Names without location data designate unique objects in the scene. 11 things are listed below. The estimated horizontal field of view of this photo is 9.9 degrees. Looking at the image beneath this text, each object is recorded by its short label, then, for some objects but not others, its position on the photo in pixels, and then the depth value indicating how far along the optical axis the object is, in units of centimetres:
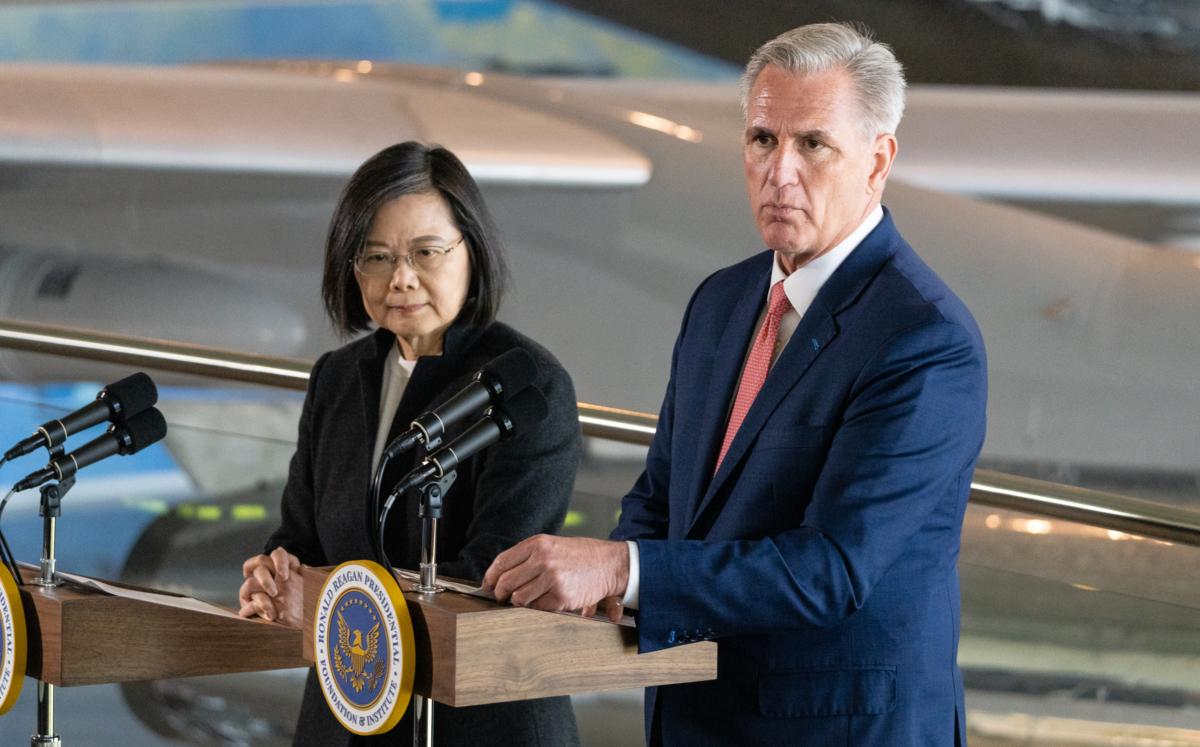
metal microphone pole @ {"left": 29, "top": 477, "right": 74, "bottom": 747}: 711
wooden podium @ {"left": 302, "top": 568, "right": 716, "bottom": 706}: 676
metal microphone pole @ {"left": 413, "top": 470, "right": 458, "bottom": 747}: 686
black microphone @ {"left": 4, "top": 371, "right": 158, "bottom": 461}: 719
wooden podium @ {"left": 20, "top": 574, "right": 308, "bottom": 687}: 704
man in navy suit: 685
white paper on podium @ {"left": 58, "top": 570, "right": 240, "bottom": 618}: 709
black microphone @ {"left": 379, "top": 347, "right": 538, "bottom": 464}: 686
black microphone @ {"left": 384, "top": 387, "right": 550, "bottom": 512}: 685
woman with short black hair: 721
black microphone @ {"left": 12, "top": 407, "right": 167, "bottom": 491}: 716
